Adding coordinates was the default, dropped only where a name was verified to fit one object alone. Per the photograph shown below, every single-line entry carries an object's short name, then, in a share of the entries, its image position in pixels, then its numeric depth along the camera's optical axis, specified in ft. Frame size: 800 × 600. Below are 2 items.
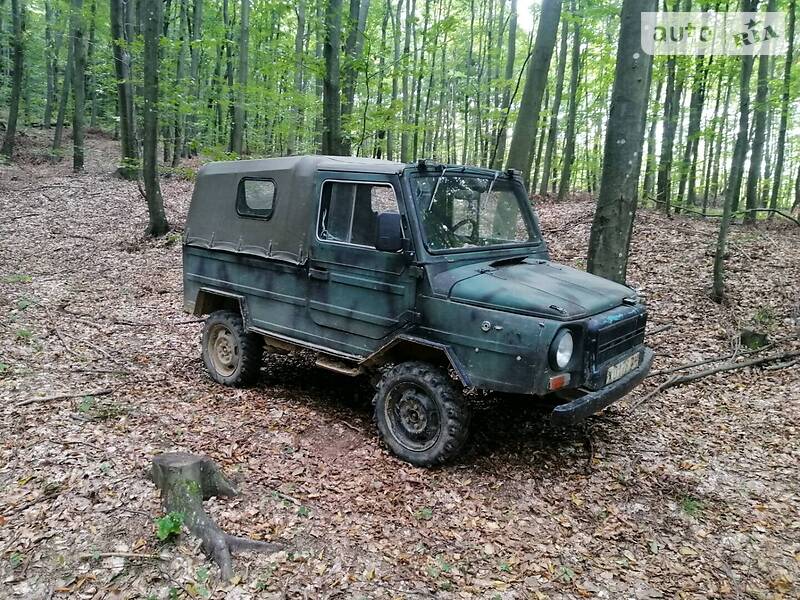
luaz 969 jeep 13.10
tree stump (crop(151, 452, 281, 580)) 11.02
